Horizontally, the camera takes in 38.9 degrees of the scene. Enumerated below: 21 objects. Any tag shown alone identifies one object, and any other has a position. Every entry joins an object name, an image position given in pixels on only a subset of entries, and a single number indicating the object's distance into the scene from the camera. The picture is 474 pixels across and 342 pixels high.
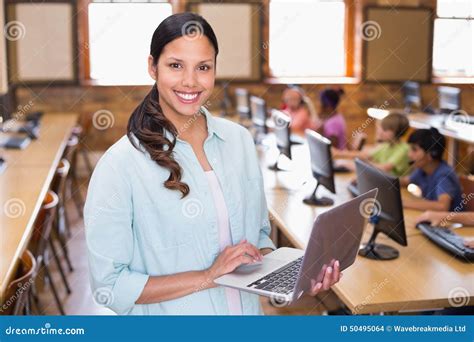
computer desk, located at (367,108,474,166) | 6.34
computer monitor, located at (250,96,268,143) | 5.88
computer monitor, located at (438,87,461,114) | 7.18
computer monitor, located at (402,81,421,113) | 8.28
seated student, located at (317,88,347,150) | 5.59
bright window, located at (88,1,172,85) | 6.02
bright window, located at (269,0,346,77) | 7.89
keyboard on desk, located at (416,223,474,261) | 2.63
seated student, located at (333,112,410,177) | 4.43
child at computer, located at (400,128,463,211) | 3.37
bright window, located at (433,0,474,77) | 7.69
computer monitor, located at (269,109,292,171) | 4.34
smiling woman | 1.45
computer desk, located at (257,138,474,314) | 2.28
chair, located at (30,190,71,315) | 3.29
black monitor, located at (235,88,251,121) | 7.02
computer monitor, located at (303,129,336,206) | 3.49
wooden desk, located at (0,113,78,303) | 2.79
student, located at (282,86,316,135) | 6.18
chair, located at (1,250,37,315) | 2.36
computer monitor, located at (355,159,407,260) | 2.65
